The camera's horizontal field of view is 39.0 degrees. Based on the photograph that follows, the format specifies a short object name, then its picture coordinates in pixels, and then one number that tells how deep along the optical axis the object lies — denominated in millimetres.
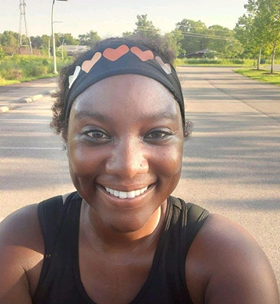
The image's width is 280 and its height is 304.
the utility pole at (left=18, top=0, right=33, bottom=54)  64062
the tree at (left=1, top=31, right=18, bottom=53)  82750
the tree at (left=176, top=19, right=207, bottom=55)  101969
